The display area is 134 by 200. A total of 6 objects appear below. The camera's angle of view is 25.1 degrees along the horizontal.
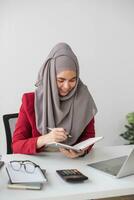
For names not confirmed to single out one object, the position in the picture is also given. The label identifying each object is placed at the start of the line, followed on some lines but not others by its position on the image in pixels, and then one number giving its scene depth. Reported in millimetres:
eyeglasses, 1217
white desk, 1007
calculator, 1128
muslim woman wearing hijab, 1692
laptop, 1187
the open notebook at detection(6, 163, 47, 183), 1081
